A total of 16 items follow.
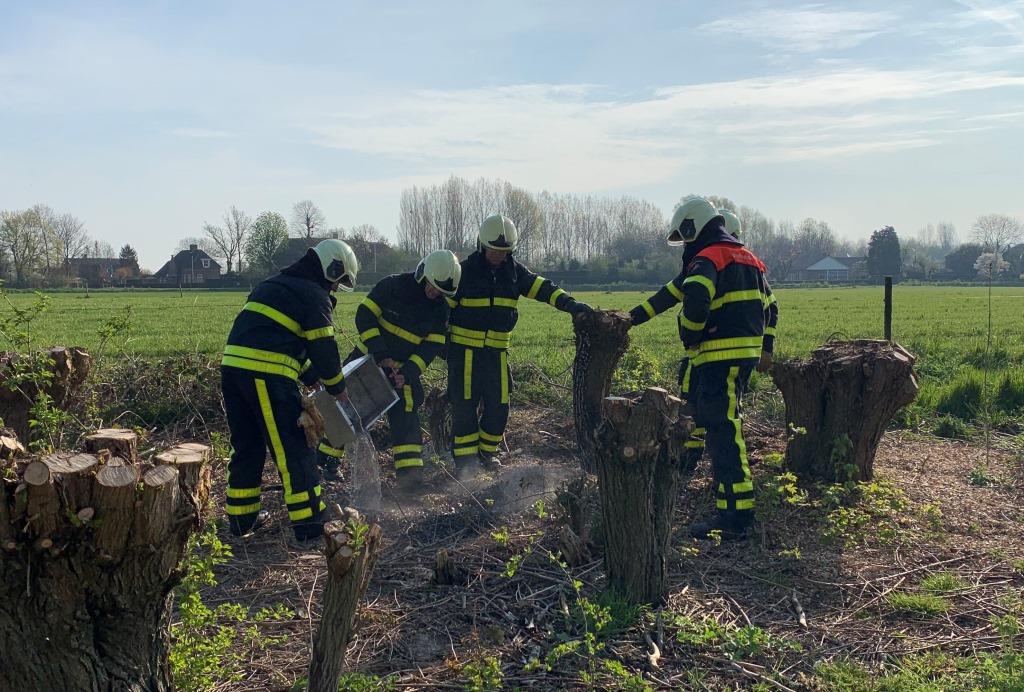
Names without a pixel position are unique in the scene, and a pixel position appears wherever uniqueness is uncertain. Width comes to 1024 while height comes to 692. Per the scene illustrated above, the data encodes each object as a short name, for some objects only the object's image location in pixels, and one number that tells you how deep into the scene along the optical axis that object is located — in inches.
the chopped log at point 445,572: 187.2
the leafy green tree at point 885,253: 3026.6
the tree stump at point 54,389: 245.8
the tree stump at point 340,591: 116.4
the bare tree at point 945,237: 5815.9
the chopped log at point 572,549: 191.6
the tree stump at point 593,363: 268.1
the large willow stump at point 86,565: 103.8
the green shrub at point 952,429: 347.3
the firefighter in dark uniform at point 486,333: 291.7
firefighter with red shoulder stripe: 228.4
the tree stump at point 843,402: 245.0
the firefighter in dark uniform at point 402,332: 285.7
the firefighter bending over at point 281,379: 219.3
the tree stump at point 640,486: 166.7
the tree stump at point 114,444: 126.4
